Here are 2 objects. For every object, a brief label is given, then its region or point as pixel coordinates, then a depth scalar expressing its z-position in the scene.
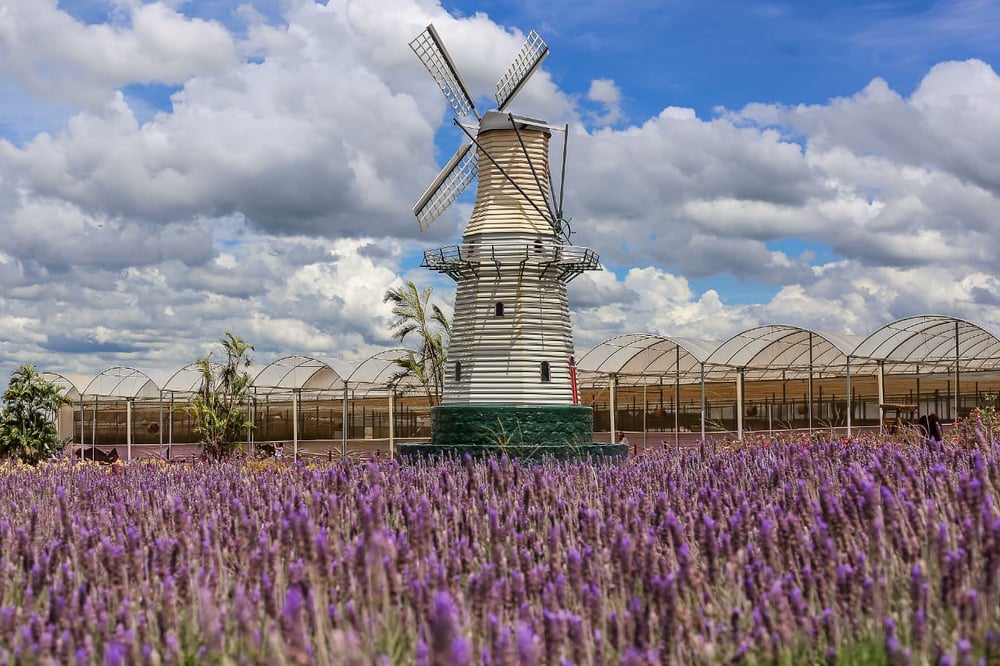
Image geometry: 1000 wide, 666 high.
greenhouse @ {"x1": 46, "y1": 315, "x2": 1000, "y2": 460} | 32.72
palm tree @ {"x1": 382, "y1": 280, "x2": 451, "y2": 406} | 32.62
